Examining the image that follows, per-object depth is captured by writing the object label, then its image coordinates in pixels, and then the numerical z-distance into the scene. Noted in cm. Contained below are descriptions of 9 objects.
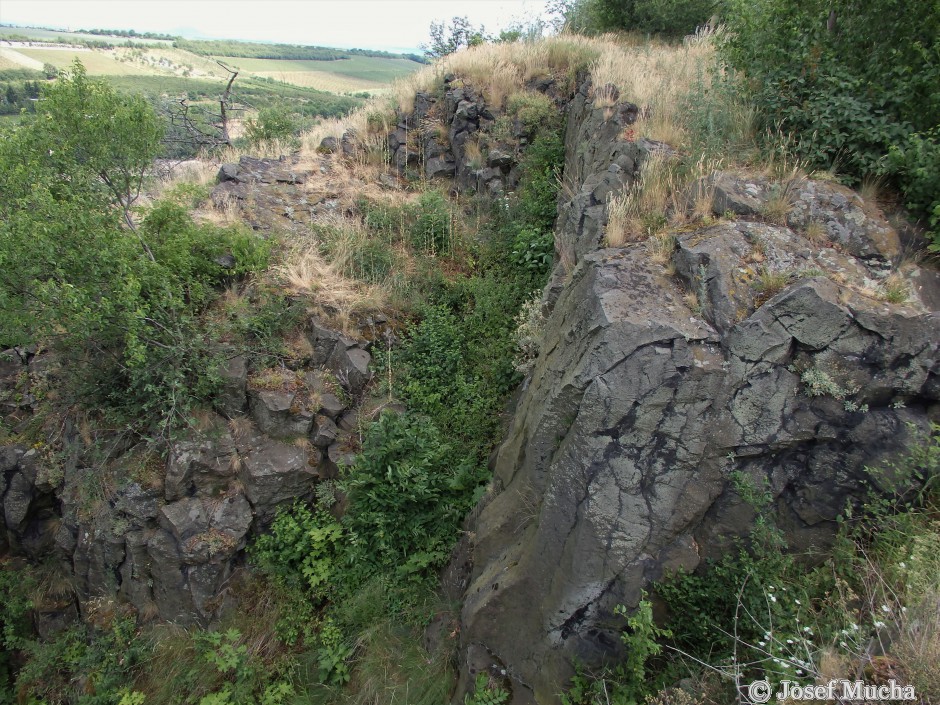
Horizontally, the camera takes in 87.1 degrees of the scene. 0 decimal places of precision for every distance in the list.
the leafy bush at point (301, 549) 549
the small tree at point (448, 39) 1603
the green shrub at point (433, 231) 827
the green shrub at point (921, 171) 380
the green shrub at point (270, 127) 1180
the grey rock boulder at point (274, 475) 578
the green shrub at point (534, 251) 733
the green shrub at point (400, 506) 527
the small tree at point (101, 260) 478
